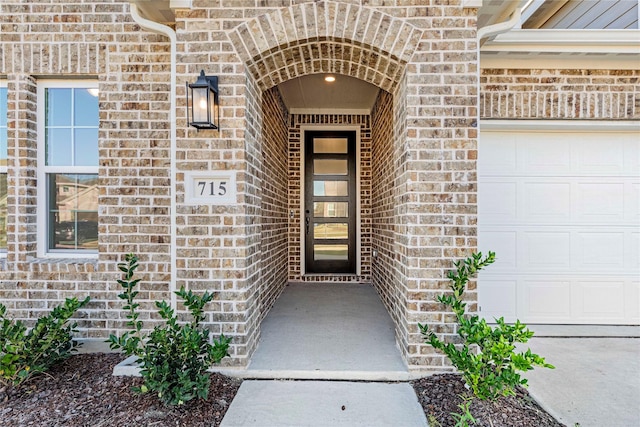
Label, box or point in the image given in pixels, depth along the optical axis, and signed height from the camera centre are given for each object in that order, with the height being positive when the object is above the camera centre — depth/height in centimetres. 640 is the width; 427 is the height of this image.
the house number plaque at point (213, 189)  249 +21
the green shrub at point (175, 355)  202 -91
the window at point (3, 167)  303 +47
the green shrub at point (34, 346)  223 -92
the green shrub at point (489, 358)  184 -85
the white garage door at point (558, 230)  346 -16
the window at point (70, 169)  304 +45
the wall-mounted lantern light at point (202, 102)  234 +83
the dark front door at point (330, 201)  549 +26
